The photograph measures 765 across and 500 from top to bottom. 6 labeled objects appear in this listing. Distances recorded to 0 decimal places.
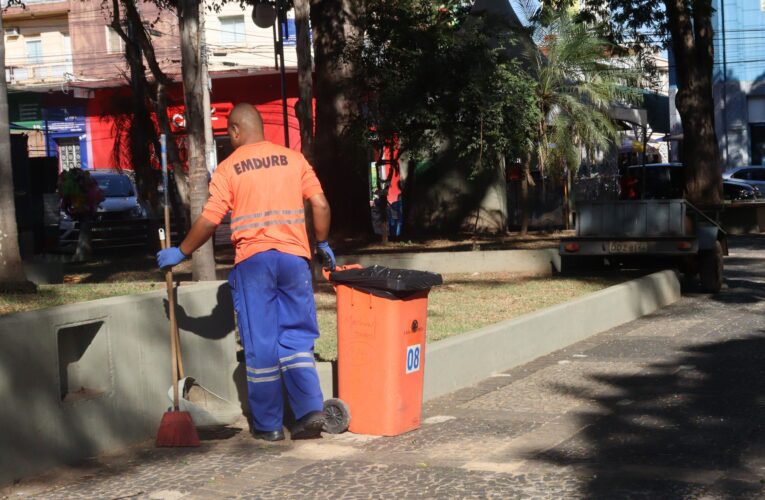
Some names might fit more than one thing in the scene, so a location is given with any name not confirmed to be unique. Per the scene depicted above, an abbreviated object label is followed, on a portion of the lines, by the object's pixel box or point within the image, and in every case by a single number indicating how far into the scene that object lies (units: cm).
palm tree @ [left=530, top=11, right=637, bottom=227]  2573
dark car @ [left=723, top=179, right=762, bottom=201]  3334
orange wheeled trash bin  660
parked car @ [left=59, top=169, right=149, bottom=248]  2016
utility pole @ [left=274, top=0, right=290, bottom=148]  1723
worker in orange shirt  653
